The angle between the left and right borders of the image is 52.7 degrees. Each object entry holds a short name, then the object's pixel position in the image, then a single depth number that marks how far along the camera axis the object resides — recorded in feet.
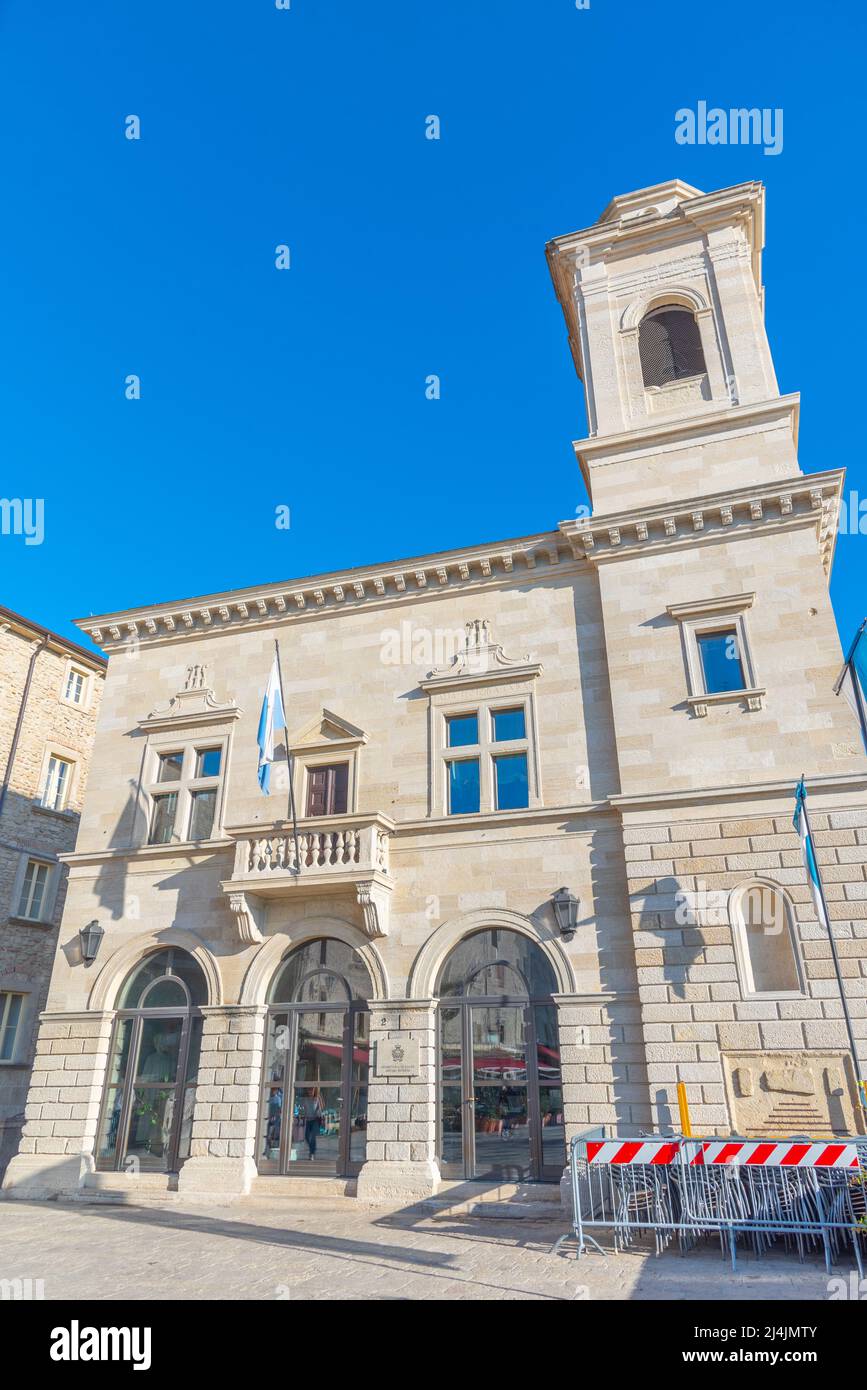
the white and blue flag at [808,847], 41.86
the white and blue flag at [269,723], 54.13
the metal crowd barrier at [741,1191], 31.35
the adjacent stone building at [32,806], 76.02
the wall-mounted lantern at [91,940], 57.77
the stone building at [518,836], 45.70
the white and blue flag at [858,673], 38.55
